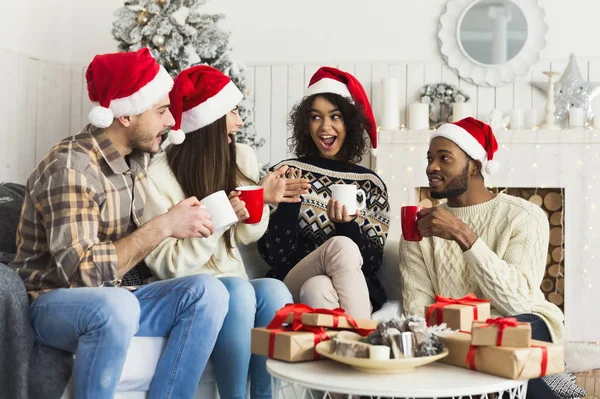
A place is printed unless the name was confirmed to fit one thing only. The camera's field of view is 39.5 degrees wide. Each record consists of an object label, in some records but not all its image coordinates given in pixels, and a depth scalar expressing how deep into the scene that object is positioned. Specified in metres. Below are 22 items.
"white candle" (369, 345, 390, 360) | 1.63
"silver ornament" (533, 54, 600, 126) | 4.65
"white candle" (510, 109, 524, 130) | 4.69
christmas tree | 4.26
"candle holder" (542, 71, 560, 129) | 4.63
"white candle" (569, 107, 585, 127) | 4.59
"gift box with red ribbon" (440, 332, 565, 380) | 1.62
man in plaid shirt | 2.02
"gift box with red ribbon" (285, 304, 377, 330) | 1.83
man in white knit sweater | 2.43
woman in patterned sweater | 2.52
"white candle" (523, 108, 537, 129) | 4.70
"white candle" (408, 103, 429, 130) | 4.75
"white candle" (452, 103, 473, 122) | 4.71
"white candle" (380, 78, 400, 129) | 4.80
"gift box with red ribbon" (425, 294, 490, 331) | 1.87
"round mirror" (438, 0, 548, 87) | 4.82
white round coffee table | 1.54
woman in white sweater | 2.34
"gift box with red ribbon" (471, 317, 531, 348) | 1.66
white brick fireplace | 4.53
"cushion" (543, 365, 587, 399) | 3.26
